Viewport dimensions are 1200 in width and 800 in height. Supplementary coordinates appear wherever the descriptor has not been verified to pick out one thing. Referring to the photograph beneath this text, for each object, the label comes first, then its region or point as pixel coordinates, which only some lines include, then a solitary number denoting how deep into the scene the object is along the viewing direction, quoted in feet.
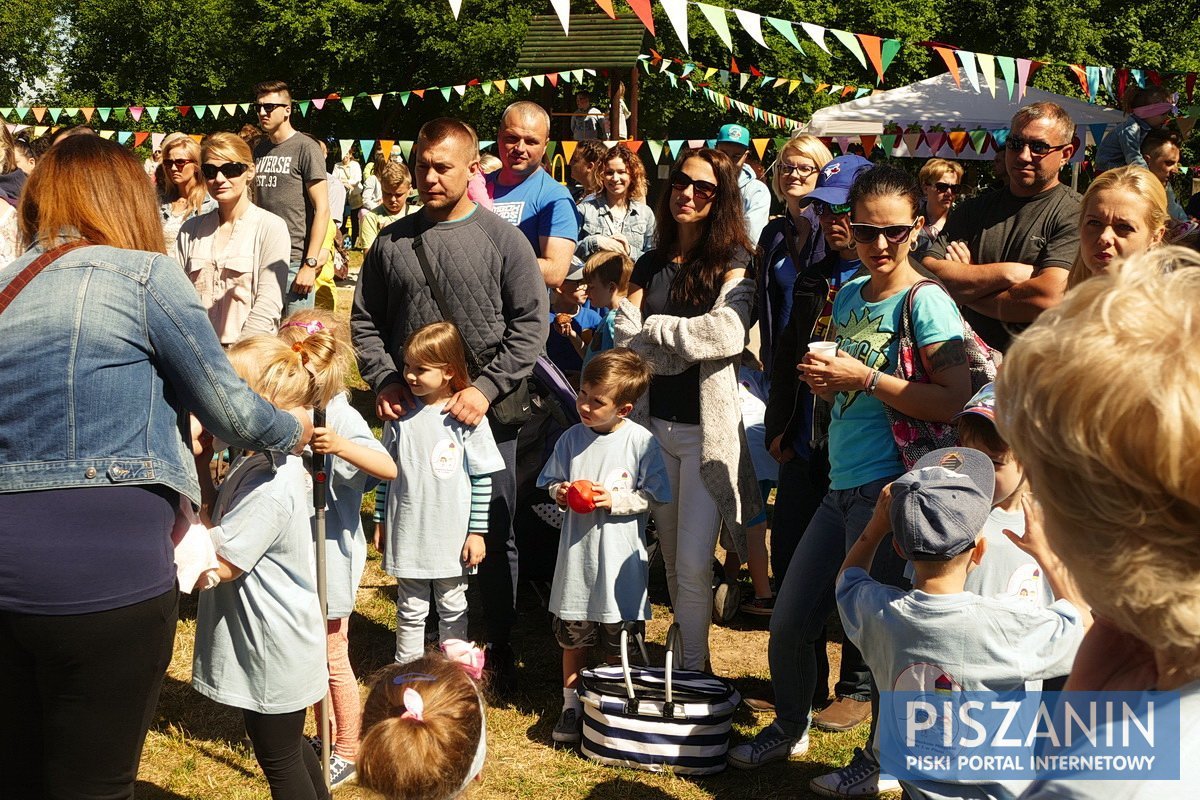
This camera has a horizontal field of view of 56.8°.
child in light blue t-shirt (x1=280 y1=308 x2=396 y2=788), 12.63
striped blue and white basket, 13.23
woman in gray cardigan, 14.67
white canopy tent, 44.70
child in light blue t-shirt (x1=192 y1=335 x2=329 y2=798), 10.39
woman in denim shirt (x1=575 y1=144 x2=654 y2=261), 23.90
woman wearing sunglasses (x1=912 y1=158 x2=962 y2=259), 23.79
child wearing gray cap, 8.39
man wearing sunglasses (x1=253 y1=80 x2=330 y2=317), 22.68
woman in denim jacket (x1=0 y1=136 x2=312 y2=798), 7.66
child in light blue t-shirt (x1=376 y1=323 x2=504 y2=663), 14.08
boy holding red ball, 14.21
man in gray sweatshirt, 14.52
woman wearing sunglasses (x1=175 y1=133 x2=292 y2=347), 17.62
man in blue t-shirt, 17.63
